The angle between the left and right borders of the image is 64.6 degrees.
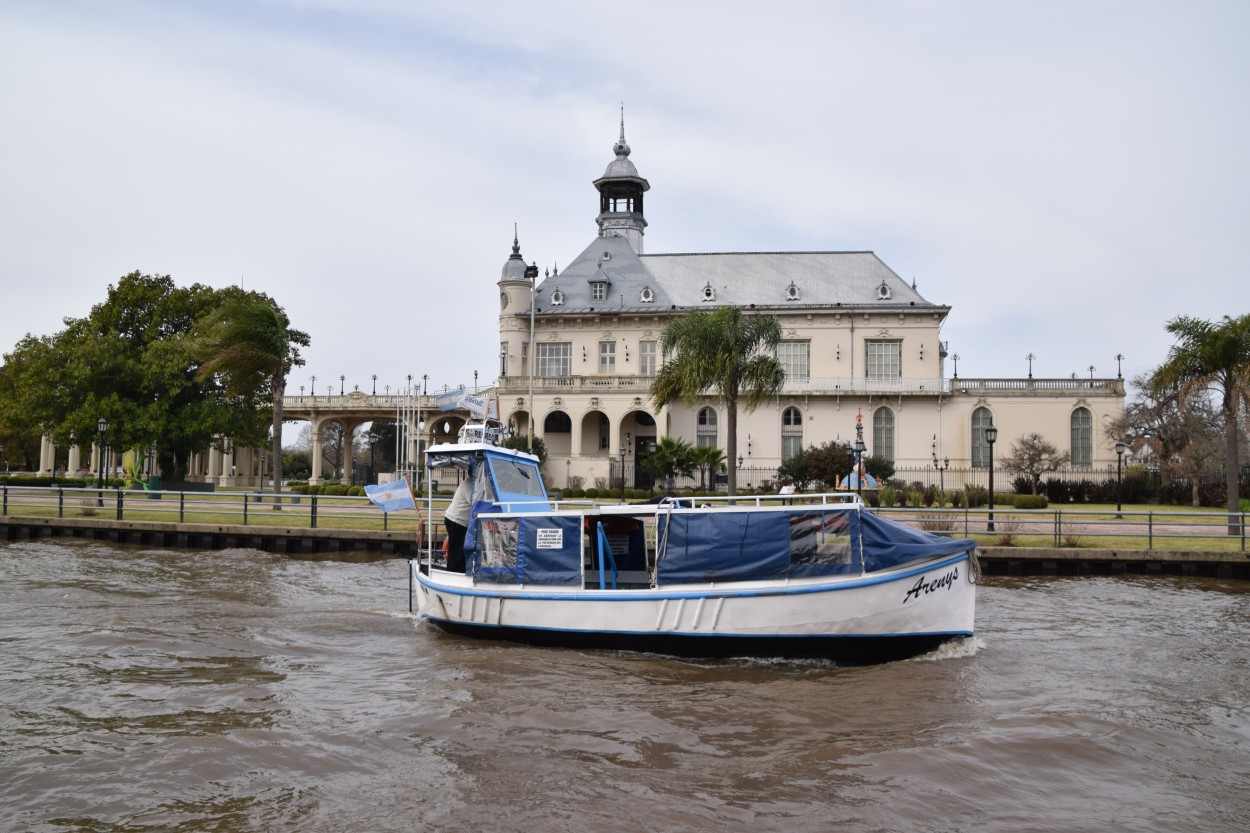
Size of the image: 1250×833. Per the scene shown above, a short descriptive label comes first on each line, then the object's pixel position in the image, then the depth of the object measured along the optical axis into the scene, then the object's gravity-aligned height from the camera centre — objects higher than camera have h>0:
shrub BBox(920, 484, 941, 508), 39.16 -0.95
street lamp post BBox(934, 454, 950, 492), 53.45 +0.21
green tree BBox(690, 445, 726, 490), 44.81 +0.60
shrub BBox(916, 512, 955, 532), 27.86 -1.39
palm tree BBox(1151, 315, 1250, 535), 28.95 +3.31
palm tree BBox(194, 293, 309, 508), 39.44 +4.87
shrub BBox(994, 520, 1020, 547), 26.89 -1.65
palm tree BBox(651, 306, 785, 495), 35.34 +4.12
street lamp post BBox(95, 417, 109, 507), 34.99 +0.57
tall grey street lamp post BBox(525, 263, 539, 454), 49.27 +10.21
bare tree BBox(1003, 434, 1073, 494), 51.75 +0.86
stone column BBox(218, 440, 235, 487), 67.65 -0.23
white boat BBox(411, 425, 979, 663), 14.45 -1.75
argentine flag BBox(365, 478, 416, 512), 17.70 -0.51
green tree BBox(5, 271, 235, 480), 46.56 +4.02
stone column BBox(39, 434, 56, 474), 67.94 +0.52
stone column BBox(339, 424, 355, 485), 66.90 +1.00
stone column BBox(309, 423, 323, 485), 64.44 +0.87
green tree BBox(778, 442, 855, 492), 46.72 +0.30
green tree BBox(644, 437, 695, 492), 46.53 +0.56
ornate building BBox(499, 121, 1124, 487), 56.28 +5.60
